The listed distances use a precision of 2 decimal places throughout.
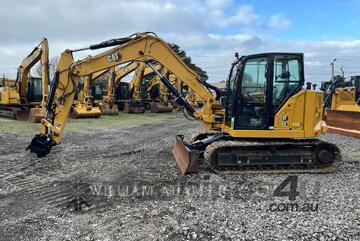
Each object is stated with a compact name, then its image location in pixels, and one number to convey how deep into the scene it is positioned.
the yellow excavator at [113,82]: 24.38
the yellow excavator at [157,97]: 27.38
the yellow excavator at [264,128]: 7.86
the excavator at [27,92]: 17.52
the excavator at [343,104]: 13.63
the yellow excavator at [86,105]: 20.52
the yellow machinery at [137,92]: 26.30
